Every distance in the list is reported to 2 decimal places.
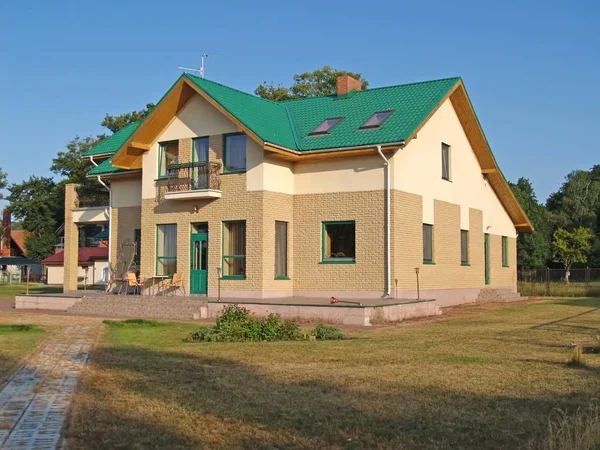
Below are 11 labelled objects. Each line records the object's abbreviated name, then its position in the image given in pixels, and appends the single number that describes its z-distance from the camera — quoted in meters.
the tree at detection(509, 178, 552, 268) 61.16
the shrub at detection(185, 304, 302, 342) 14.77
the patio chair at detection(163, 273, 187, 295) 24.95
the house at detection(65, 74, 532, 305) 23.17
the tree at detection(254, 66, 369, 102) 45.62
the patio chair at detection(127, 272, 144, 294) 25.02
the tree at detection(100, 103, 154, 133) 53.44
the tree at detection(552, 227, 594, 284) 60.44
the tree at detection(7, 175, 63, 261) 71.44
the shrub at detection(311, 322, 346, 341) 15.04
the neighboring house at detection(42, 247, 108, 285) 57.00
